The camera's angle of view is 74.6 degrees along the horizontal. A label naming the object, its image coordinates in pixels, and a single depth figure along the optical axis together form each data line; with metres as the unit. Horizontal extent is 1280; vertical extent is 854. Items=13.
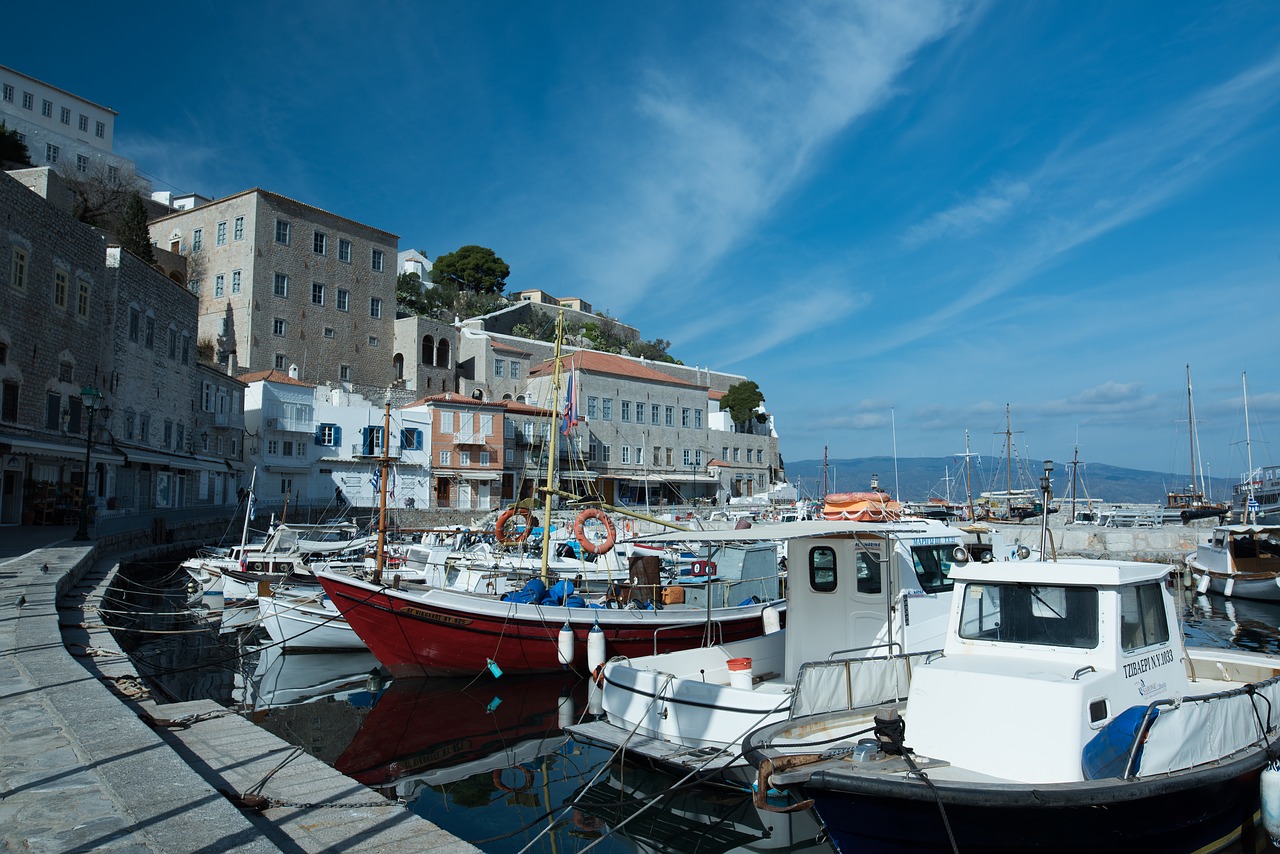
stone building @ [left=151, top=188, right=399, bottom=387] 57.06
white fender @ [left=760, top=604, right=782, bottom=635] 15.49
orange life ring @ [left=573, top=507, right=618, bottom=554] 18.27
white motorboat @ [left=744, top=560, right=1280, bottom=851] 6.56
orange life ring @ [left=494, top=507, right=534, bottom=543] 21.91
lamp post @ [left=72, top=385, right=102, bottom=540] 22.20
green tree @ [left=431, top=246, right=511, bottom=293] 86.62
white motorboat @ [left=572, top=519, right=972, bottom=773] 9.84
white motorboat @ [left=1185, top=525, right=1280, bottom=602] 30.80
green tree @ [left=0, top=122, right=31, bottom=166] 51.16
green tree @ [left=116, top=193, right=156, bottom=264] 49.31
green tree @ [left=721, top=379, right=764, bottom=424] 76.06
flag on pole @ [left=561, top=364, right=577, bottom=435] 23.92
